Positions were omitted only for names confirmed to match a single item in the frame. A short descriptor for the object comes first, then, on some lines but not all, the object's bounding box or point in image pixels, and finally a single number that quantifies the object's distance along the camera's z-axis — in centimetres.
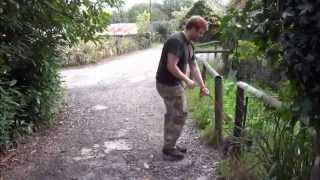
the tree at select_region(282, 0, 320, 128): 163
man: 382
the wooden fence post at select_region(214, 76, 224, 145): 437
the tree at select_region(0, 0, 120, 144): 427
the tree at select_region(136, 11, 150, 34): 2121
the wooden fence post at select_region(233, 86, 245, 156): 370
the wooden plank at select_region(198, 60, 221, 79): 483
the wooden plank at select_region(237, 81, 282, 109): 271
